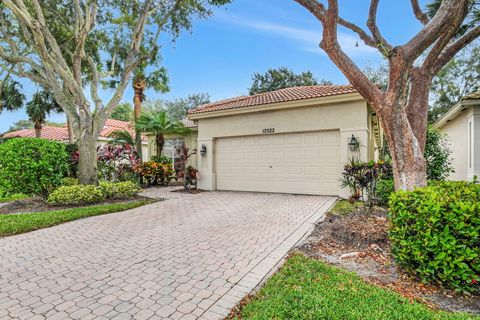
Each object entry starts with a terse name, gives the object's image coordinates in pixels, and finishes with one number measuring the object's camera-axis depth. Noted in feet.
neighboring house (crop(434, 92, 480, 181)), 33.73
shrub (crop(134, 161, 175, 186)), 46.46
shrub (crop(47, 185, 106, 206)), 29.15
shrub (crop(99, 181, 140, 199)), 32.55
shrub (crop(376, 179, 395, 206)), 26.71
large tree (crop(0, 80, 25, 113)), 63.62
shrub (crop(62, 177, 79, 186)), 33.41
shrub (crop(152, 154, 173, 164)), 51.31
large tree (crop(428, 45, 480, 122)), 78.28
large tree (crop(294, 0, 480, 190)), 16.75
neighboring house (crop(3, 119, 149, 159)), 73.56
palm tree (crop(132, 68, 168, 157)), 55.11
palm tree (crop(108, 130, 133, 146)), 51.49
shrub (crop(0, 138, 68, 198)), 28.53
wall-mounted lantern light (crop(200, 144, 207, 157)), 42.83
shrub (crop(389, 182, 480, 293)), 10.39
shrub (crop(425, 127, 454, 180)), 30.81
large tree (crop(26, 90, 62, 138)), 62.64
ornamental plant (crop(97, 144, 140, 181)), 41.70
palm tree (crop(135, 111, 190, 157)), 48.57
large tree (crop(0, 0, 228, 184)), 33.88
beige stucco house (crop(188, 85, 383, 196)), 32.73
